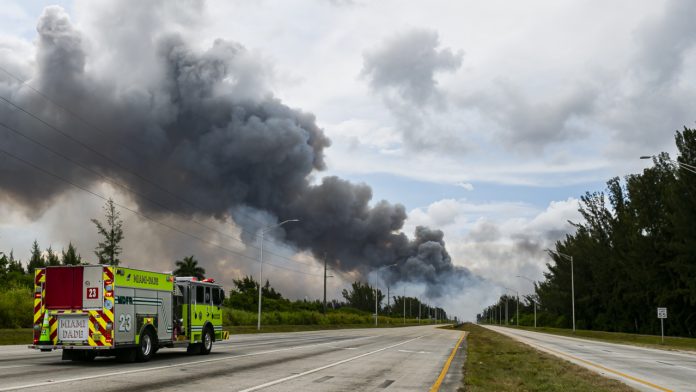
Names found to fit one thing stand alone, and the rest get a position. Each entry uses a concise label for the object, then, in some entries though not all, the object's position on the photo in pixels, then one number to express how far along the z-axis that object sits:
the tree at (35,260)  124.59
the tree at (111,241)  110.50
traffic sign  52.22
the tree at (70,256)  122.62
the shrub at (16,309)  37.50
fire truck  19.92
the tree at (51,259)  124.11
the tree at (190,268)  126.94
